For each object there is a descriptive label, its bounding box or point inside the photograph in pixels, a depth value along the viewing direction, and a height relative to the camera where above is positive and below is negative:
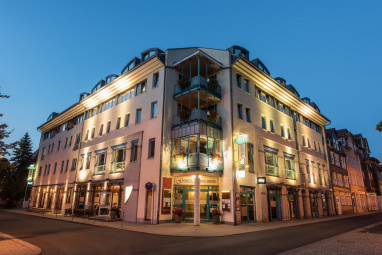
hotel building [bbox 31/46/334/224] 18.34 +4.24
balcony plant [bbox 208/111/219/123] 19.50 +6.31
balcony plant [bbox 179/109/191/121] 19.64 +6.49
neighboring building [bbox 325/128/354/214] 34.75 +3.83
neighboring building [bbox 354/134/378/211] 46.56 +4.75
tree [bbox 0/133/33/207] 42.52 +0.99
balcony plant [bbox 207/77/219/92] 20.03 +9.11
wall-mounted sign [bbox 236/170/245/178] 17.97 +1.65
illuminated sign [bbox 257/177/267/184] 19.90 +1.34
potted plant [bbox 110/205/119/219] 19.76 -1.45
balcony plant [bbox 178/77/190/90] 19.95 +9.13
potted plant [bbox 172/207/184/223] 17.64 -1.37
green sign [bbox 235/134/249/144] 18.38 +4.31
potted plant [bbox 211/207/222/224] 17.53 -1.38
